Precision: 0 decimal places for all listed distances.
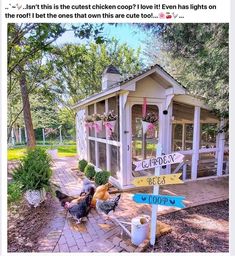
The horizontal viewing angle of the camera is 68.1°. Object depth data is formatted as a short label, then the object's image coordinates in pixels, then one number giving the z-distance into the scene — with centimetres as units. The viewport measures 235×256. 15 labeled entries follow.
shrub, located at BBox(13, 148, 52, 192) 303
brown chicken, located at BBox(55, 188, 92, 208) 292
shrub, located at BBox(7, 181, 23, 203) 283
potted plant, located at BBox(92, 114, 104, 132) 457
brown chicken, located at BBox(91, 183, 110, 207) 307
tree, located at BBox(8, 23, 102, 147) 251
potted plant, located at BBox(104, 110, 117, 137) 388
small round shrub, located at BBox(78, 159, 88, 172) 561
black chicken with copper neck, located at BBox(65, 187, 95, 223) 260
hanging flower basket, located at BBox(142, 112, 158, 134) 354
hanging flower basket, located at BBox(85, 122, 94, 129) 505
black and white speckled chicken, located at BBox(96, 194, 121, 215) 267
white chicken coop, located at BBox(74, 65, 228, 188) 383
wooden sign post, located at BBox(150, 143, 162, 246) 206
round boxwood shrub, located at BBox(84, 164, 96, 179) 475
